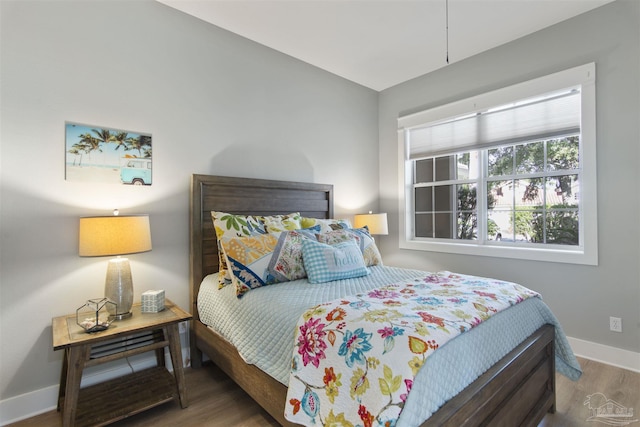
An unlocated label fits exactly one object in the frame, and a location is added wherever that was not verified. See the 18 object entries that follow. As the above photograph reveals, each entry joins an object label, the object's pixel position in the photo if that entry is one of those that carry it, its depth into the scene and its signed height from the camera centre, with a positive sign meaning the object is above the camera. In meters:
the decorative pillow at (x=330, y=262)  2.14 -0.34
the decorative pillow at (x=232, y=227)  2.21 -0.10
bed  1.26 -0.70
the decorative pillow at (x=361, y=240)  2.43 -0.21
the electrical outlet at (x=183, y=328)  2.45 -0.89
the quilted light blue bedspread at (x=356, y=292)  1.12 -0.59
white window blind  2.66 +0.86
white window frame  2.49 +0.45
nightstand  1.57 -0.91
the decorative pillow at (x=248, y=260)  1.99 -0.31
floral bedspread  1.06 -0.51
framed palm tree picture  2.01 +0.40
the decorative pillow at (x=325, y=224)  2.72 -0.09
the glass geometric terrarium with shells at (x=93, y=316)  1.68 -0.60
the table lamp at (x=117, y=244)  1.80 -0.18
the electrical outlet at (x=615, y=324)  2.39 -0.86
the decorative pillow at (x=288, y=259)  2.13 -0.31
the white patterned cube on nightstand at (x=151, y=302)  1.99 -0.56
